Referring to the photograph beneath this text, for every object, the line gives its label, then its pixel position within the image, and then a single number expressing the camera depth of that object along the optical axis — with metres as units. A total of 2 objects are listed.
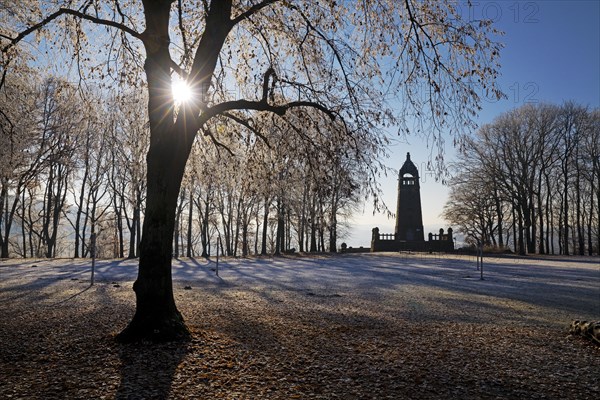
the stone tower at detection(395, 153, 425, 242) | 43.09
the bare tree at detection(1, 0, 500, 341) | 5.95
